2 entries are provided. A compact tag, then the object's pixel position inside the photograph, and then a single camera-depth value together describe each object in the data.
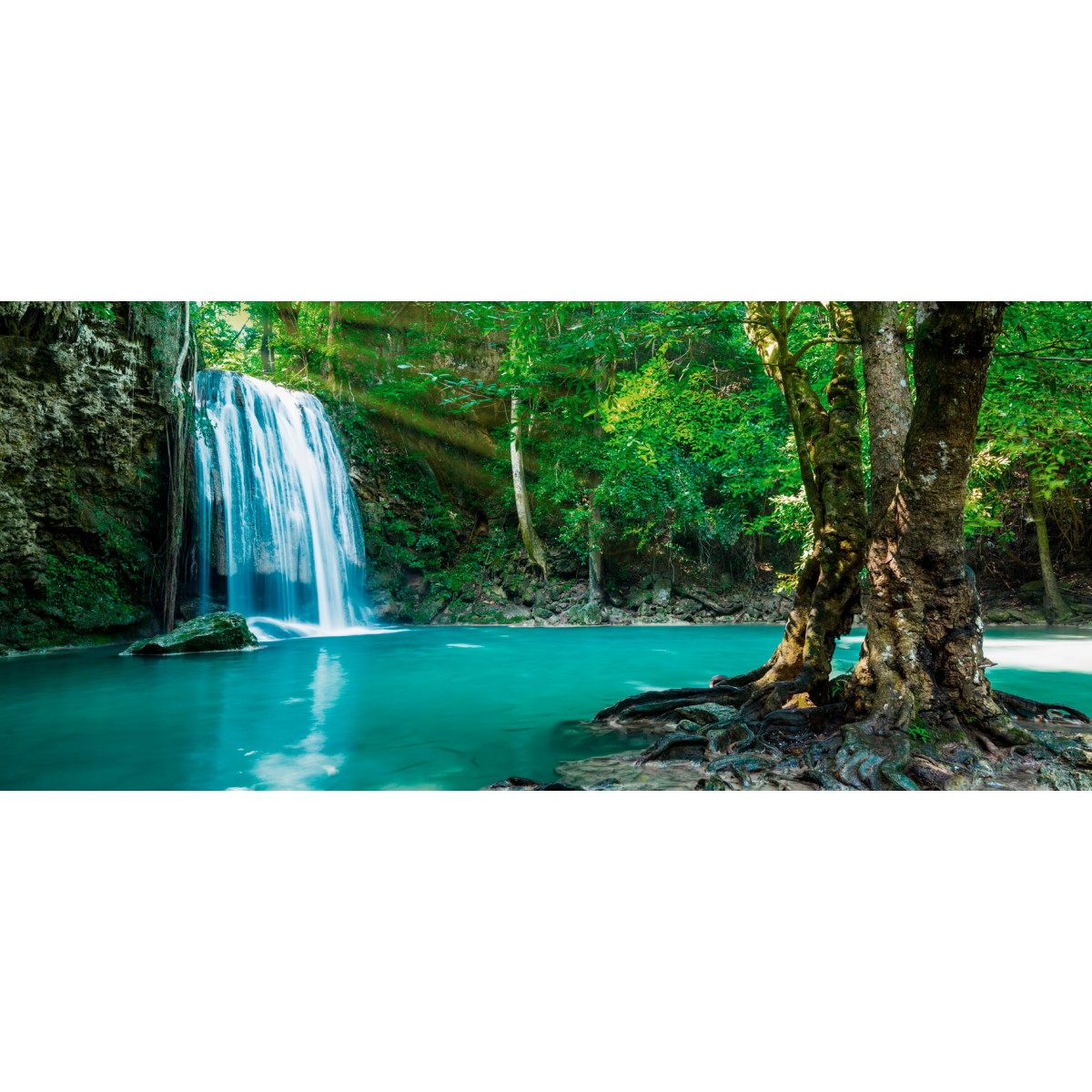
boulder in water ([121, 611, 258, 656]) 7.64
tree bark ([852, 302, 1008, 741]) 2.92
